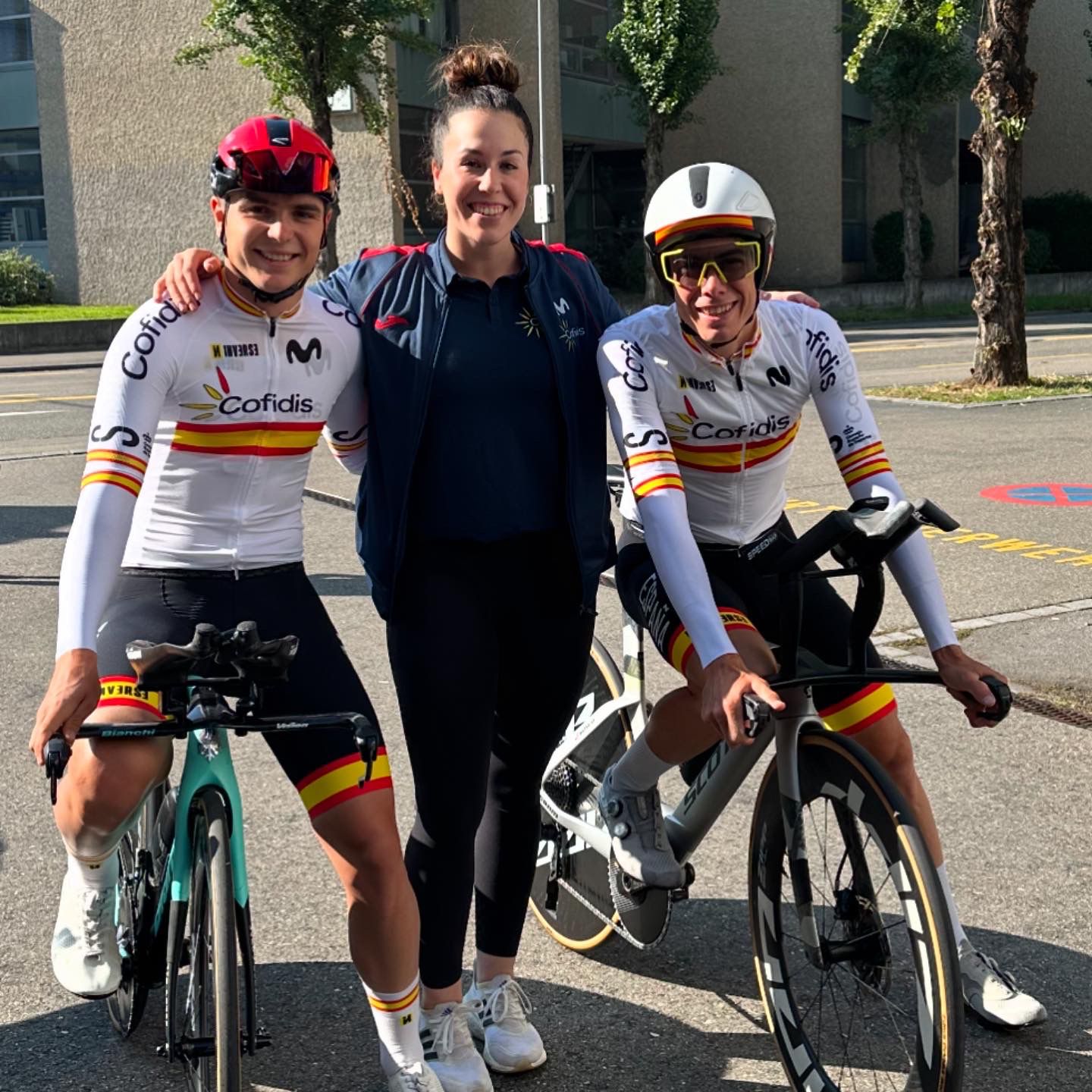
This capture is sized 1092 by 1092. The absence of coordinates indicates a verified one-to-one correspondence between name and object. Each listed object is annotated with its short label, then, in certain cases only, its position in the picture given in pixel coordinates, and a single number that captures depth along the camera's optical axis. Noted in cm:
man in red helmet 299
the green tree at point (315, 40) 2858
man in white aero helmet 322
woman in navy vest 327
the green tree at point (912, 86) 3788
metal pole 3753
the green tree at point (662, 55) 3656
